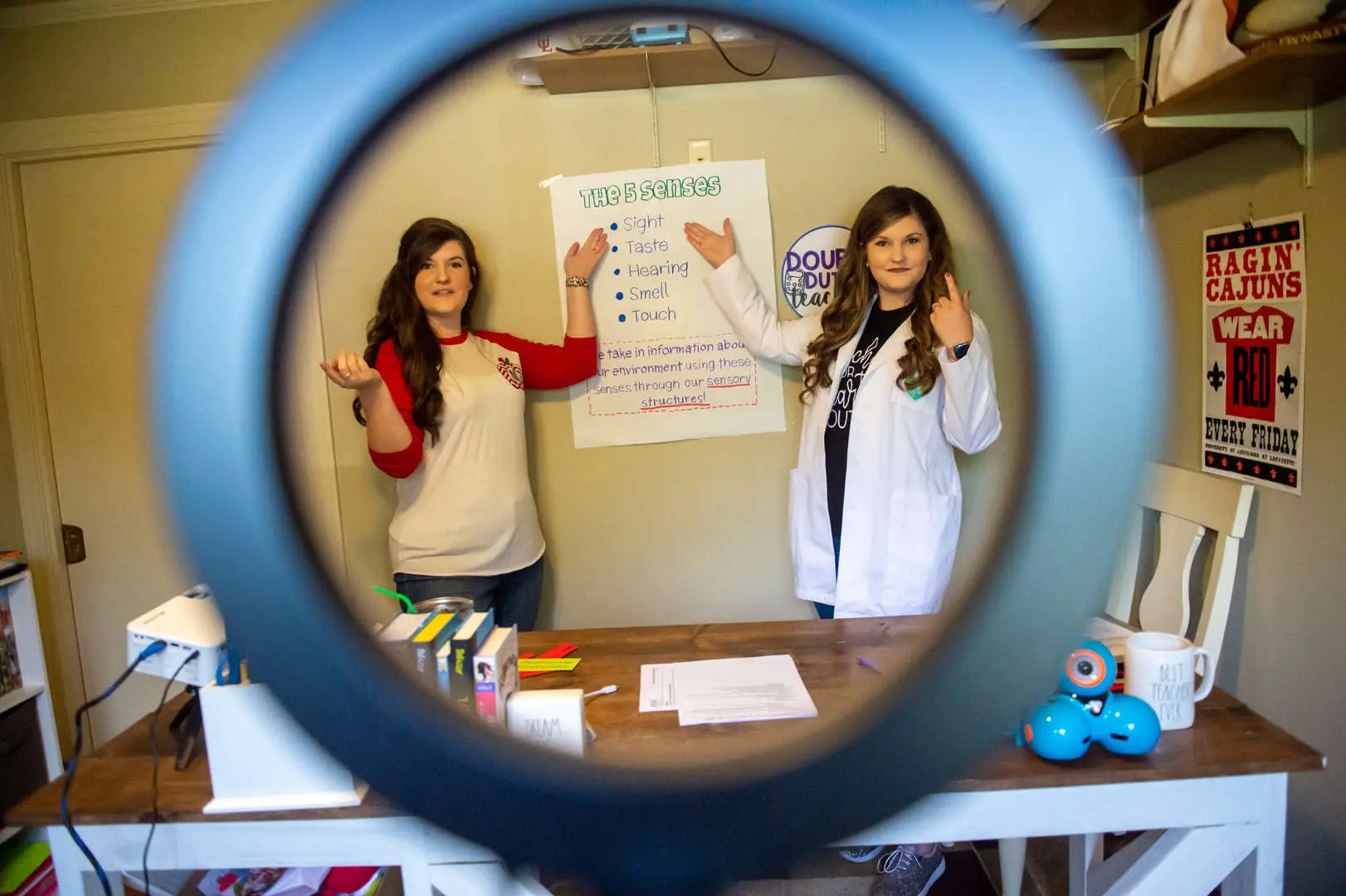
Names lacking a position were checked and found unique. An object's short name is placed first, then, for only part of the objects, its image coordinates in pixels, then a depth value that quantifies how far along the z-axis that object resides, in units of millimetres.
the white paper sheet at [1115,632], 1019
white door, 1912
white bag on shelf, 1069
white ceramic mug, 864
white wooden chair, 1265
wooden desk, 816
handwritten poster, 1785
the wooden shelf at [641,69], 1557
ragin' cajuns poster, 1231
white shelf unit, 1726
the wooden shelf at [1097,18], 1364
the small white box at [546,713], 747
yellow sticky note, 1086
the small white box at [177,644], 761
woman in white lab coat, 1280
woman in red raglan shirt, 1531
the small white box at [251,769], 805
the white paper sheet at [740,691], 896
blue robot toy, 813
